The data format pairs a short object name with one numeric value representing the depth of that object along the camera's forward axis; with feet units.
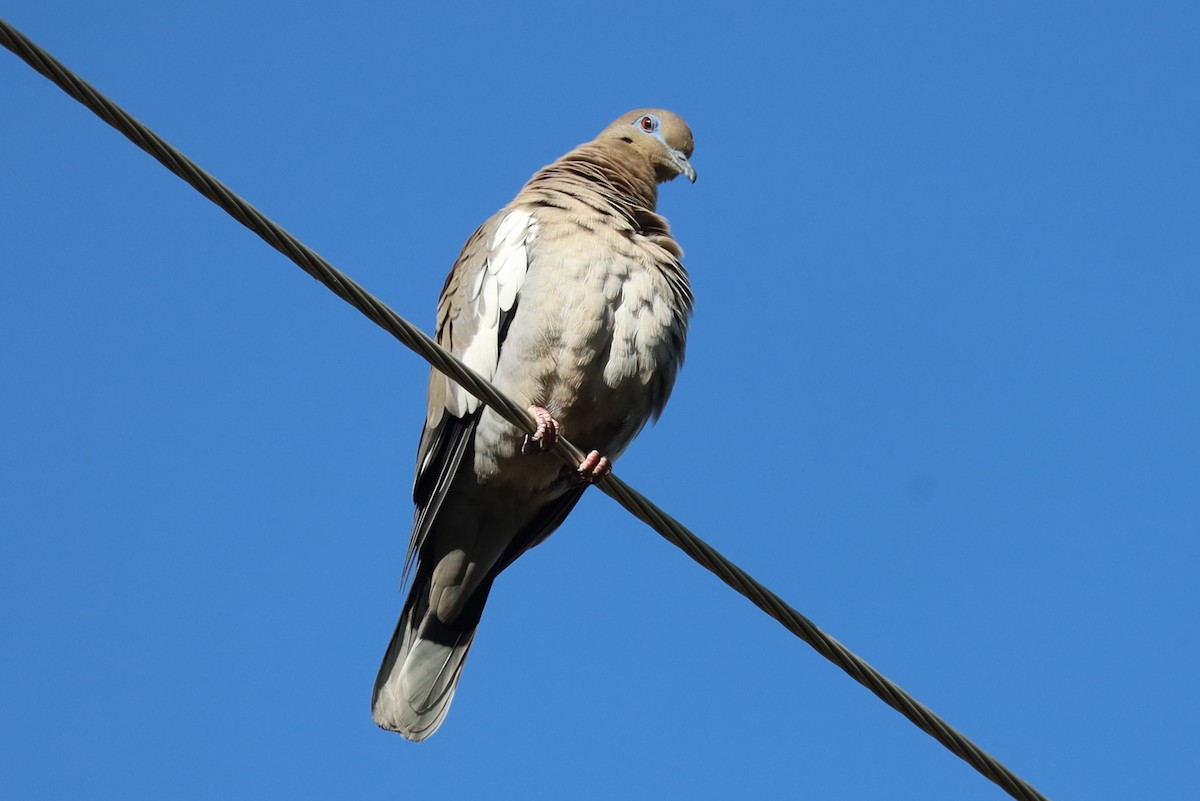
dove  30.53
